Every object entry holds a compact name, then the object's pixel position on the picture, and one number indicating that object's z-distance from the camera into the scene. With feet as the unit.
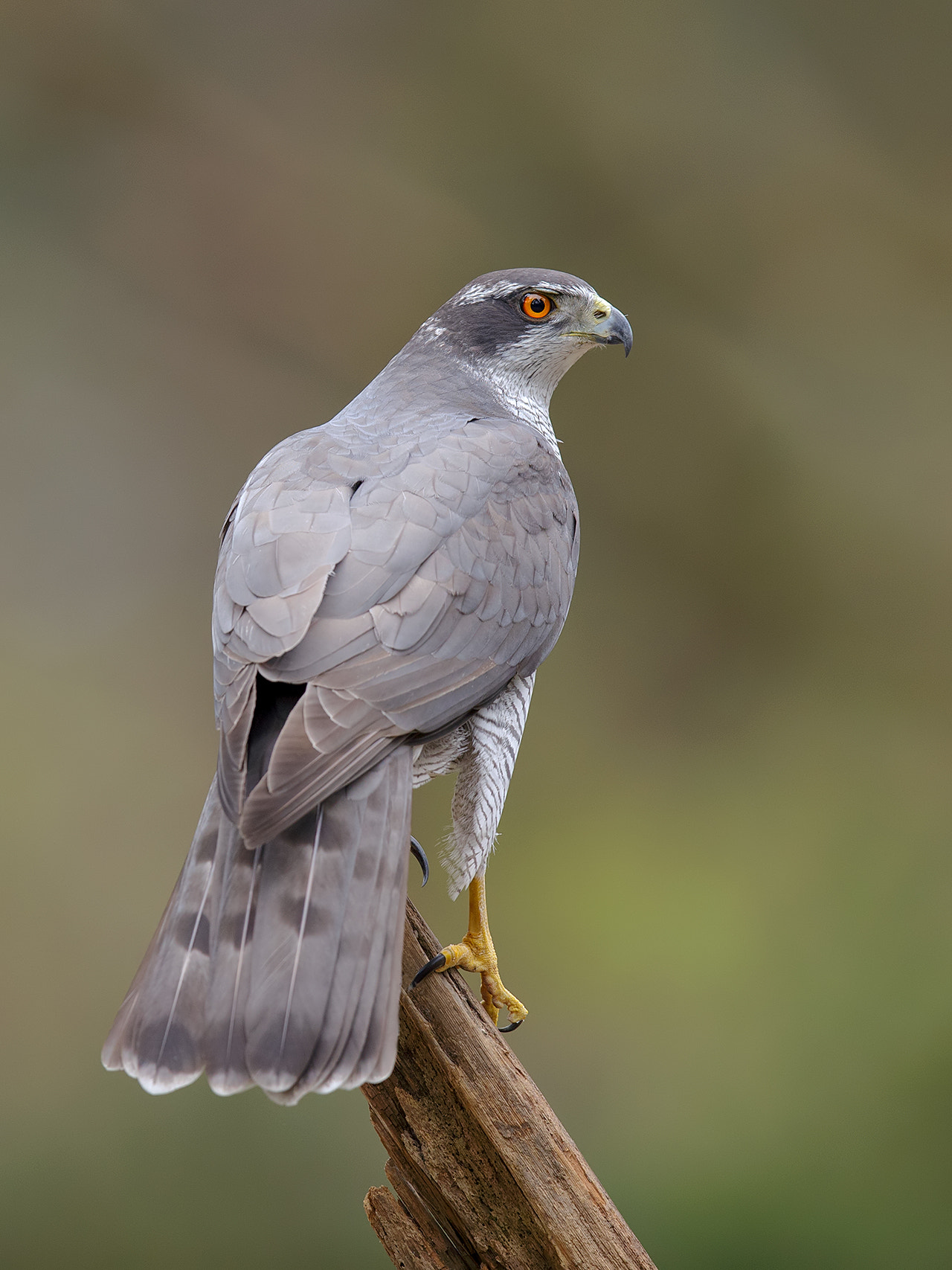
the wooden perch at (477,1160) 41.76
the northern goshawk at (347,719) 41.52
